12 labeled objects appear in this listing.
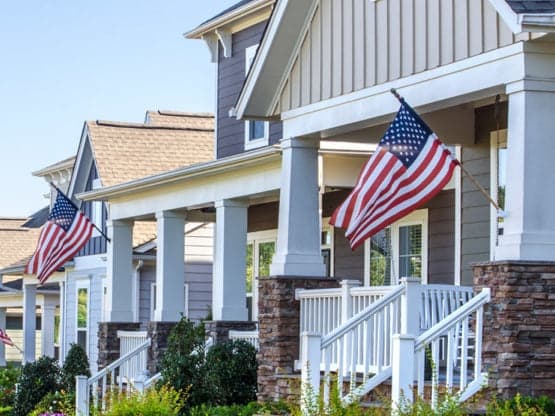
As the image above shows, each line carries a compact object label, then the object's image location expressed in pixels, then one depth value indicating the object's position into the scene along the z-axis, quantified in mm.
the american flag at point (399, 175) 14219
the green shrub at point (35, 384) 24750
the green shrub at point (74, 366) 24875
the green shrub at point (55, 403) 22170
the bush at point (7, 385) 27062
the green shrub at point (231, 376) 18891
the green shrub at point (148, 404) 17000
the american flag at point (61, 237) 25531
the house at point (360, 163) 13461
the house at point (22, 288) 37531
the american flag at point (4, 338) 30448
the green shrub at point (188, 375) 19312
